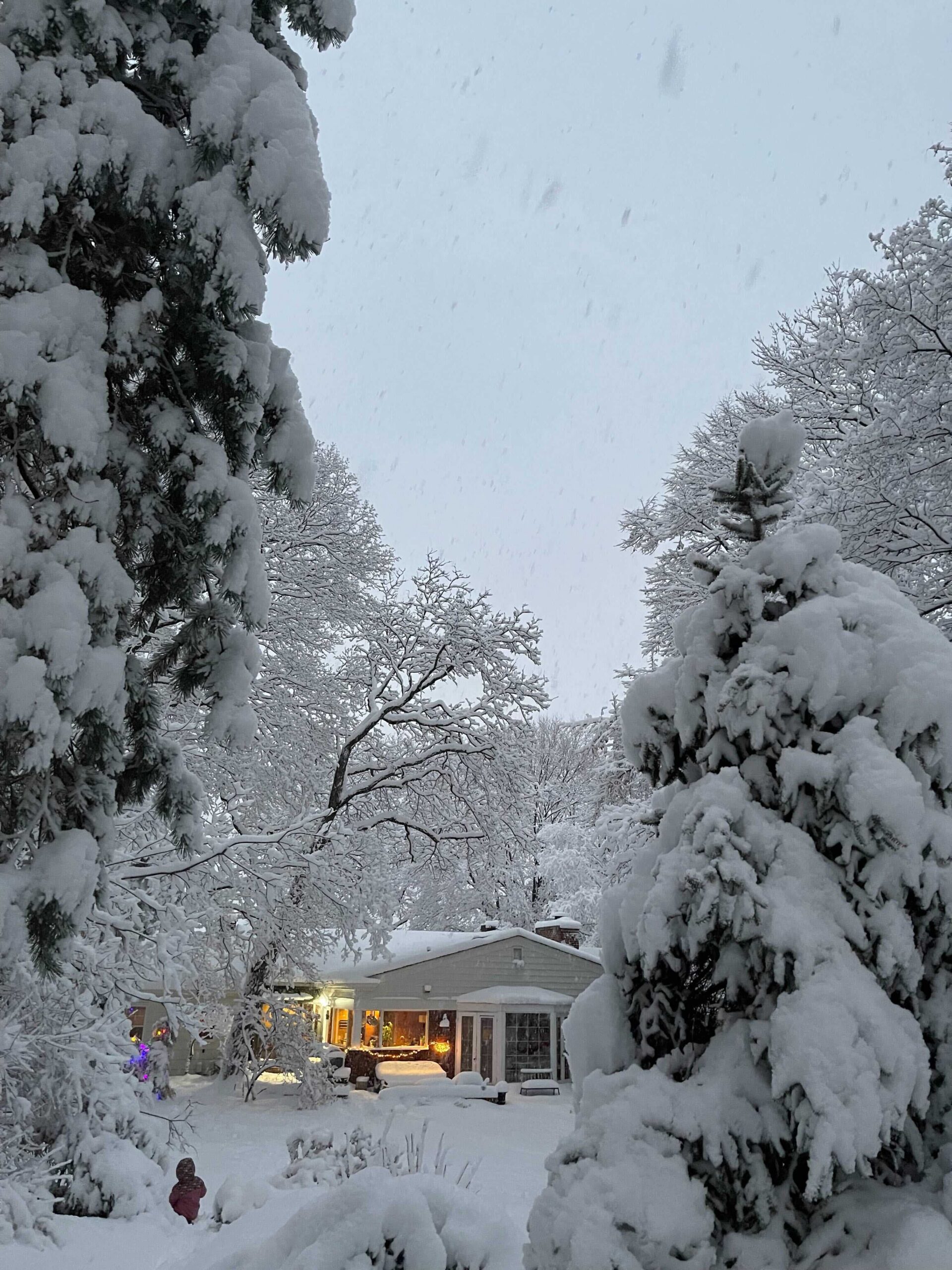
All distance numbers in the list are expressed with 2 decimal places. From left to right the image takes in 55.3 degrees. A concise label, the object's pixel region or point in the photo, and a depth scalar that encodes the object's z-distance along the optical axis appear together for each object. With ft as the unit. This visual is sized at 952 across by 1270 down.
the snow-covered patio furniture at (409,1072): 67.15
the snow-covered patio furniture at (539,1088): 67.92
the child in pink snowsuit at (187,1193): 29.35
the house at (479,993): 75.82
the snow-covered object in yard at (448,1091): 62.28
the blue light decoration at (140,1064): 32.77
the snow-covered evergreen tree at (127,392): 12.67
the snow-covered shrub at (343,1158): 29.22
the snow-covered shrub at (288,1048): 55.42
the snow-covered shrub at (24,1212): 21.26
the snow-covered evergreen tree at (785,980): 8.55
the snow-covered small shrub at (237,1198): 28.19
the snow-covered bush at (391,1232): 13.44
